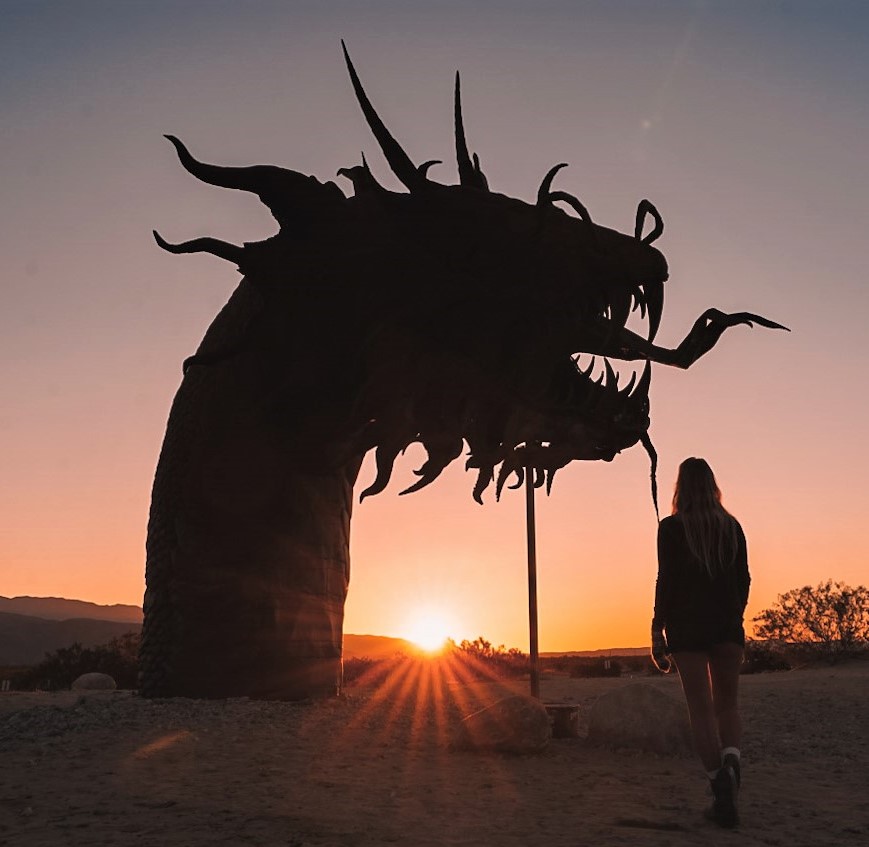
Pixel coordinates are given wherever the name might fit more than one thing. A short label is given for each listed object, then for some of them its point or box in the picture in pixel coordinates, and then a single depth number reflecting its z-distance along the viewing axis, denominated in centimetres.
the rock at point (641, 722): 781
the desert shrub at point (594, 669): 2919
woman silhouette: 512
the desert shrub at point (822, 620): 3105
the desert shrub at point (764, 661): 2948
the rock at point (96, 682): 1477
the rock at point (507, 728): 711
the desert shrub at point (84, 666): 1748
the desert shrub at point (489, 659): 2925
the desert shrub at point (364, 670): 1969
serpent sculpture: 709
